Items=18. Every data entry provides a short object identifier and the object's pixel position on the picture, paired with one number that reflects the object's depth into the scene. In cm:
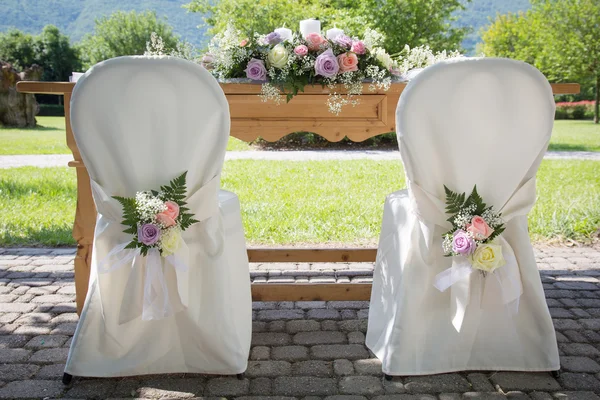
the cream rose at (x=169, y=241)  209
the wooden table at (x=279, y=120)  273
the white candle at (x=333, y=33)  287
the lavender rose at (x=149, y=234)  206
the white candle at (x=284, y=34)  283
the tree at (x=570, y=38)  2127
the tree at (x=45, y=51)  3366
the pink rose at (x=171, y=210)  208
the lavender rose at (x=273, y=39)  277
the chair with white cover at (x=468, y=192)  210
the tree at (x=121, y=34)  3491
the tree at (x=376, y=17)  1209
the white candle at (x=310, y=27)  292
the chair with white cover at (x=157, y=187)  208
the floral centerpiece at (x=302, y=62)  266
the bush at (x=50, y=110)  2770
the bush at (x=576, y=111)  2695
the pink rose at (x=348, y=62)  269
